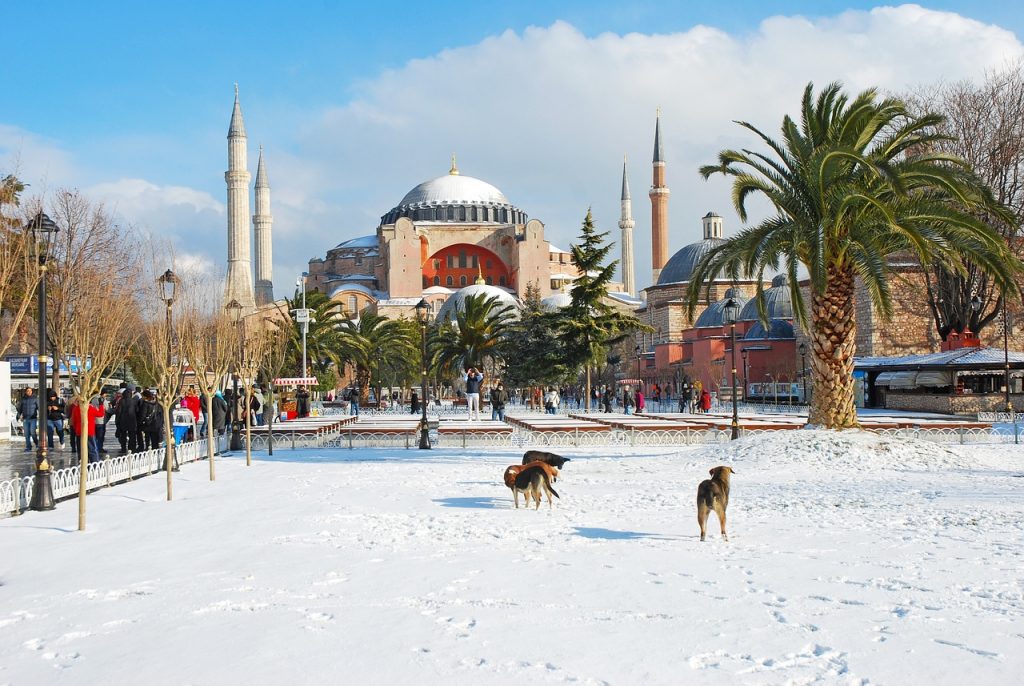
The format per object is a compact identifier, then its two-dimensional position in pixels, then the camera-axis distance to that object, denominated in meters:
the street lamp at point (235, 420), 16.70
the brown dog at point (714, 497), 7.02
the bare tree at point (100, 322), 11.98
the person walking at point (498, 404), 25.44
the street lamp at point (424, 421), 17.25
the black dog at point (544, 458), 9.65
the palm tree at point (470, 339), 33.19
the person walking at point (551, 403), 30.34
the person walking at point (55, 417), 17.42
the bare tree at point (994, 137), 25.56
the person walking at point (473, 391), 24.69
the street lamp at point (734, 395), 16.83
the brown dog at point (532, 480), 8.84
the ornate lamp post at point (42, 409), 9.02
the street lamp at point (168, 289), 11.72
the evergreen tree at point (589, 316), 30.97
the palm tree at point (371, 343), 34.50
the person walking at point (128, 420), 14.78
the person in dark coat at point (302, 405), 28.43
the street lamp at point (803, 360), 36.46
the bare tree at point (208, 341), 13.45
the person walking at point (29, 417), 17.72
